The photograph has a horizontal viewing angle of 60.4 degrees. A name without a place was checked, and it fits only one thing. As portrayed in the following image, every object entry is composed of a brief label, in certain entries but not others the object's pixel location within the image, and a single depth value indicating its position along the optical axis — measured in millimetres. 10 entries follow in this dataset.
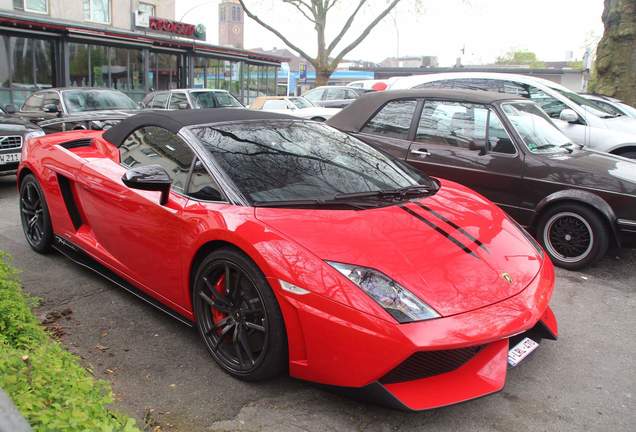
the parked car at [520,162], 4715
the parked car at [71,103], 10492
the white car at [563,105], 7609
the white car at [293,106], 16094
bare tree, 29391
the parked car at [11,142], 7607
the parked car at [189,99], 13734
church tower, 100875
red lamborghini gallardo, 2346
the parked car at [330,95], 21752
